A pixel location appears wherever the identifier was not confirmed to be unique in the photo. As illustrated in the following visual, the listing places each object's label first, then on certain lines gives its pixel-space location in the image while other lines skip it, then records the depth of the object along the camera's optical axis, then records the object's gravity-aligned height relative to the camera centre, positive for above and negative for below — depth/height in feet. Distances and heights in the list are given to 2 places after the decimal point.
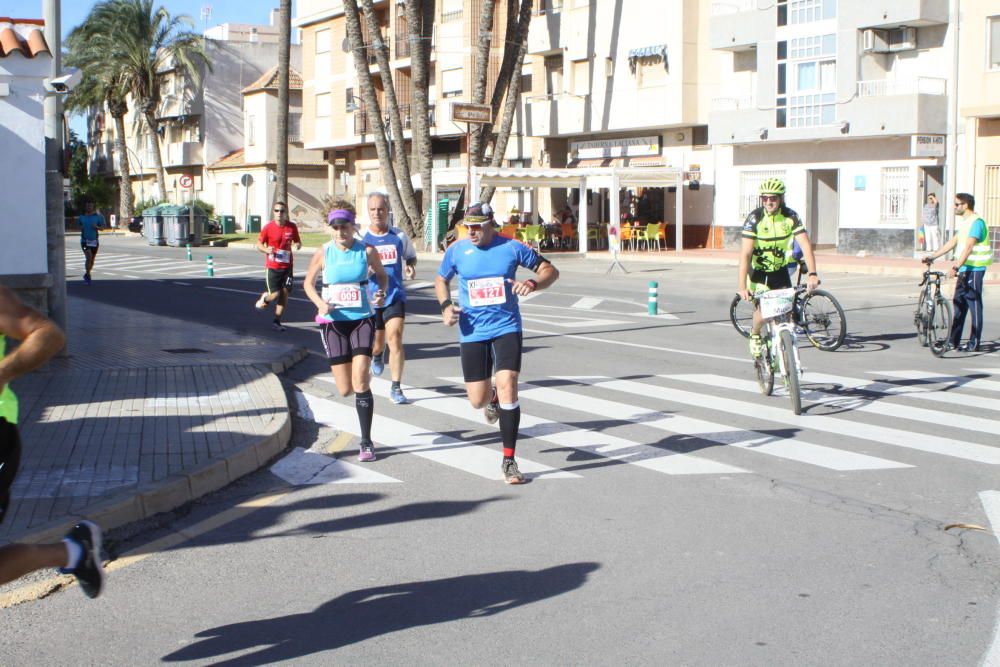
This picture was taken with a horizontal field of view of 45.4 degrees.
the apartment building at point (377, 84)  161.79 +22.85
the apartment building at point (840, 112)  109.29 +12.25
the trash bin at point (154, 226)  172.65 +1.81
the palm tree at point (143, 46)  218.59 +35.40
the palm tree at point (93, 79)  222.89 +29.81
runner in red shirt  56.59 -0.69
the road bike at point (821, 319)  47.91 -3.26
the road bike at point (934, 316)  46.06 -3.04
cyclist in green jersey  34.68 -0.18
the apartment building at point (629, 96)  134.31 +16.72
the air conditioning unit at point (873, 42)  113.29 +18.54
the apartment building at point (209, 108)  230.48 +25.35
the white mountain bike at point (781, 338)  32.58 -2.80
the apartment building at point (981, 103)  103.71 +11.72
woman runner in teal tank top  28.37 -1.81
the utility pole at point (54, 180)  40.93 +2.02
